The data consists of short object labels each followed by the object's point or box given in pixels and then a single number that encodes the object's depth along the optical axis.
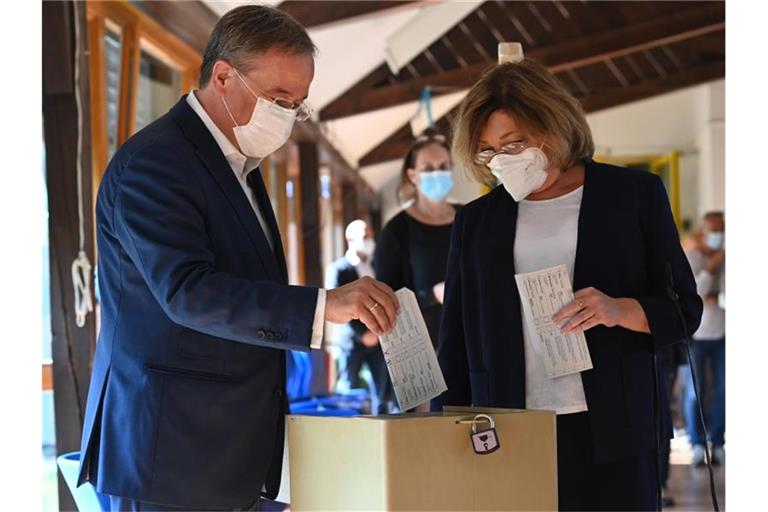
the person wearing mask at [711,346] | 7.59
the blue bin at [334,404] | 4.40
